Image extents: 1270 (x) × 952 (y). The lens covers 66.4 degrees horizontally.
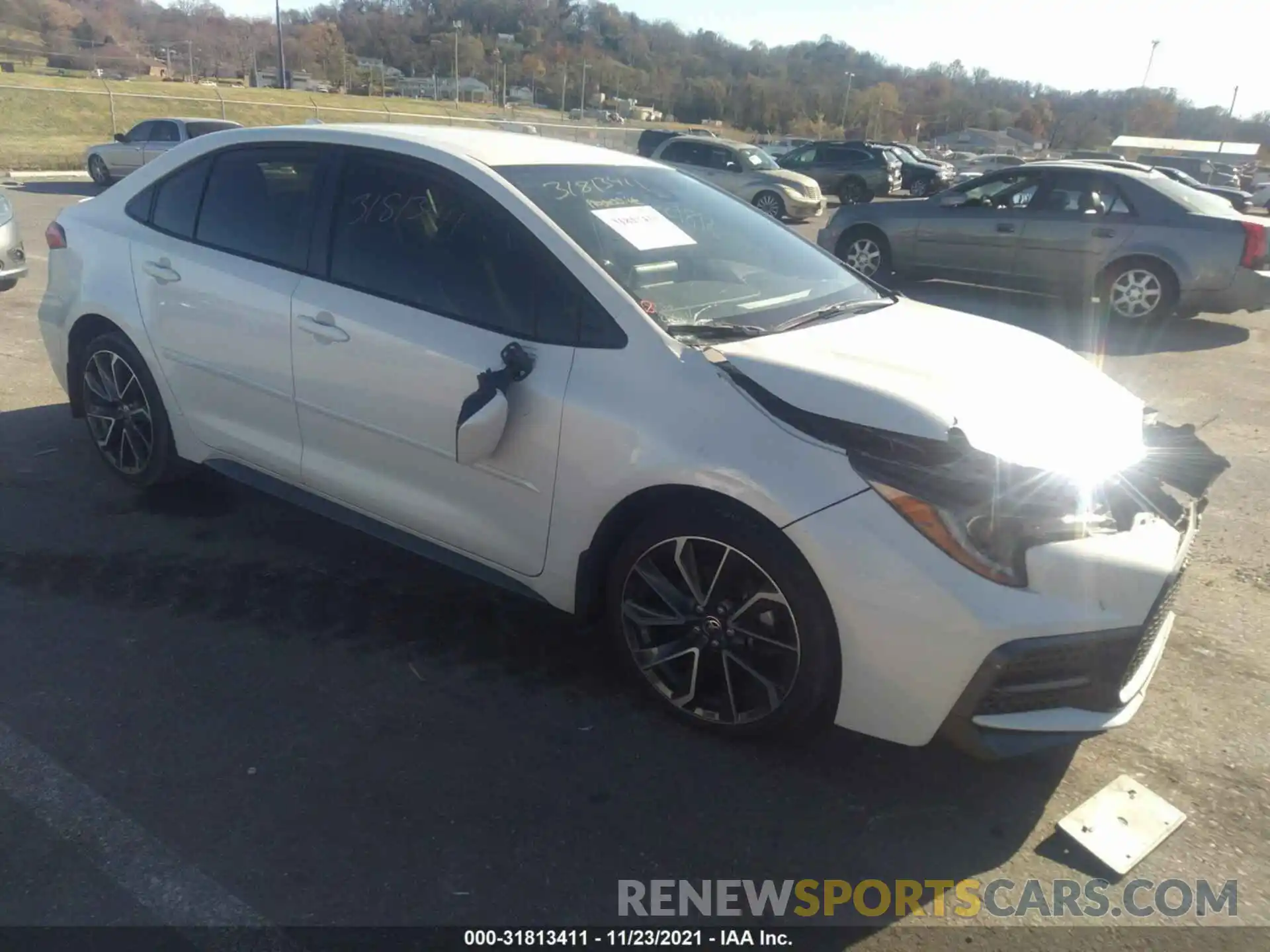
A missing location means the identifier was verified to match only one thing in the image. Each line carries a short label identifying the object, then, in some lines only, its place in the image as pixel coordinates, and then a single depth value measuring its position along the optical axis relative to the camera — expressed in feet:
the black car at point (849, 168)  87.10
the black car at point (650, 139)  74.99
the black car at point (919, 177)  96.27
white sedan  8.49
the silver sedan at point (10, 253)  28.25
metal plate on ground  8.75
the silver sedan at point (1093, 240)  31.22
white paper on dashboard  11.41
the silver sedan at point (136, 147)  67.82
